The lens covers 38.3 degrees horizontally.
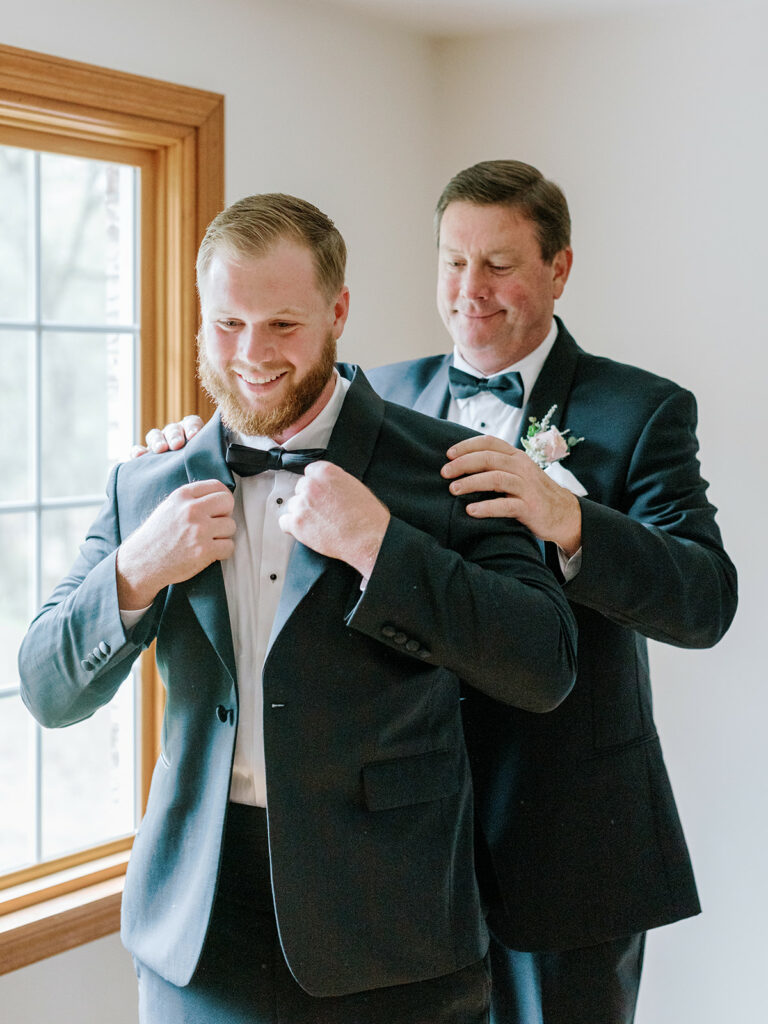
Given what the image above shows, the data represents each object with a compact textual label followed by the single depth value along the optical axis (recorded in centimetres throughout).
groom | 147
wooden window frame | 260
